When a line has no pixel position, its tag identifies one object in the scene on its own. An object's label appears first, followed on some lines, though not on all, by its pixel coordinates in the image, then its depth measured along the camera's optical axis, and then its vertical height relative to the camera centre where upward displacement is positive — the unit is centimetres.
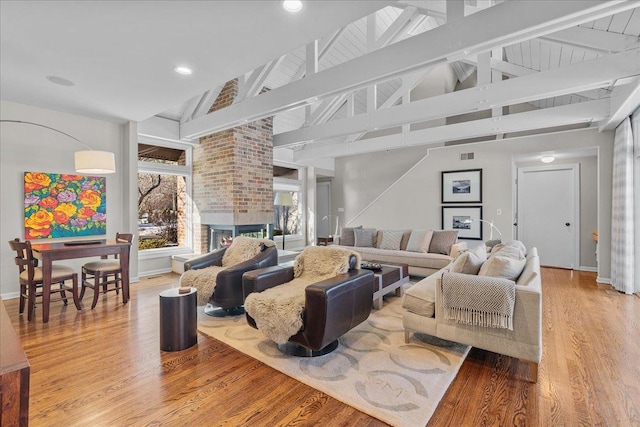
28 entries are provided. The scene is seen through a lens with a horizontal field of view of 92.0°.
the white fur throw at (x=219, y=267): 324 -67
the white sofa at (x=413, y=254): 501 -74
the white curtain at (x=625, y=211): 437 -2
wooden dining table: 331 -48
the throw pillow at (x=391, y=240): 562 -54
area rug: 192 -119
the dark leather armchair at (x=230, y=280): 328 -73
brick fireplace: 560 +57
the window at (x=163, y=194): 563 +32
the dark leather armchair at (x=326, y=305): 230 -75
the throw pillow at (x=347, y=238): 614 -55
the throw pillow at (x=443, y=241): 523 -54
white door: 608 -6
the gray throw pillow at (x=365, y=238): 598 -54
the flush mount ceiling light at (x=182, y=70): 323 +150
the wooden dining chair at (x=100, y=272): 379 -77
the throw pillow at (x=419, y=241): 535 -54
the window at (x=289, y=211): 798 -1
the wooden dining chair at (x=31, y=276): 335 -72
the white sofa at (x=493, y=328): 218 -89
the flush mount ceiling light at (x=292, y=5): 224 +151
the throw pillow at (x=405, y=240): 559 -54
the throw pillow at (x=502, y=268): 250 -48
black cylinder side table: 265 -96
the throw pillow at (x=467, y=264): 270 -47
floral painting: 419 +9
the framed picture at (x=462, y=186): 638 +51
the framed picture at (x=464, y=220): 644 -22
